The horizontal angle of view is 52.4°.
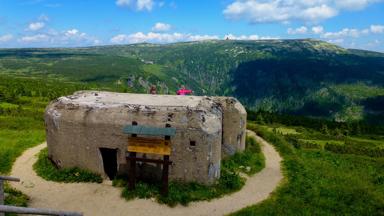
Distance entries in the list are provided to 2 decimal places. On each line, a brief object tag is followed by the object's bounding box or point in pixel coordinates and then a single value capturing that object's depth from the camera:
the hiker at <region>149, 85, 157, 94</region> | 31.86
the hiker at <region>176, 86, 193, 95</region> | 30.38
